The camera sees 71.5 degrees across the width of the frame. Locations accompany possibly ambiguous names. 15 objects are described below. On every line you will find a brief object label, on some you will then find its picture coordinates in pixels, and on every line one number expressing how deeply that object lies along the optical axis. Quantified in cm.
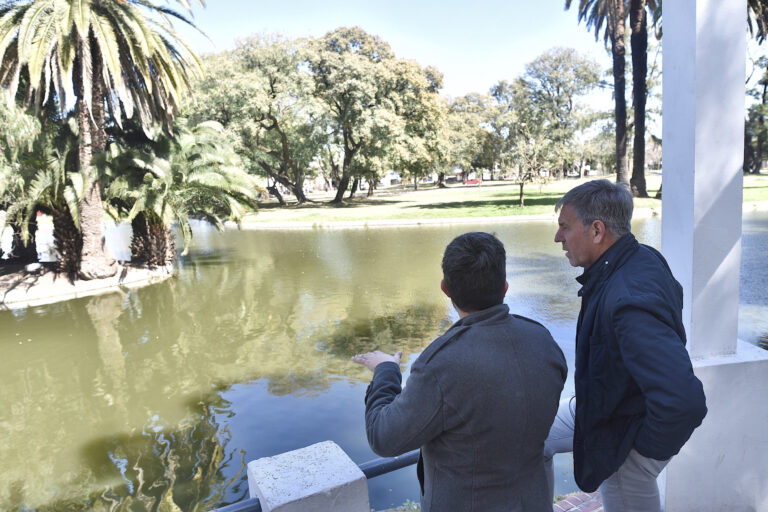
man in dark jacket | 156
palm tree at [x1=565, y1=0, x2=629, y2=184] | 2791
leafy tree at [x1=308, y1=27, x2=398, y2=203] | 3612
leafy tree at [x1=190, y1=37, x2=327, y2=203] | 3566
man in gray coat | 152
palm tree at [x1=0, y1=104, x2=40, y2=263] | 1293
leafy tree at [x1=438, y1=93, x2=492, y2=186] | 5338
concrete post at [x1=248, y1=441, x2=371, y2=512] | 188
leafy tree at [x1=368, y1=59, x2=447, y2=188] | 3691
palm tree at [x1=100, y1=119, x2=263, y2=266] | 1493
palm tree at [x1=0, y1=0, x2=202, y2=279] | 1227
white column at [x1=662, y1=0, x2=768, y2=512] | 246
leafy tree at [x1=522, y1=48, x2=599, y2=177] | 4828
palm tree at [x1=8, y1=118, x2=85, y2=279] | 1350
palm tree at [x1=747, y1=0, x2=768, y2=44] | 2234
